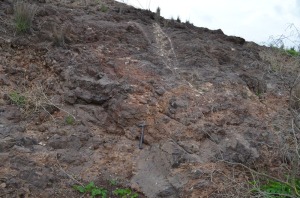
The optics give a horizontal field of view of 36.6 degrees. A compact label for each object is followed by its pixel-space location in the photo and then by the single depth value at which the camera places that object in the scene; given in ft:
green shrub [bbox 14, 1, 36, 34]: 19.84
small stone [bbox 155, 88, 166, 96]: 18.26
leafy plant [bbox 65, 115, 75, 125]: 16.58
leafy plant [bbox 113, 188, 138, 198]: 14.73
